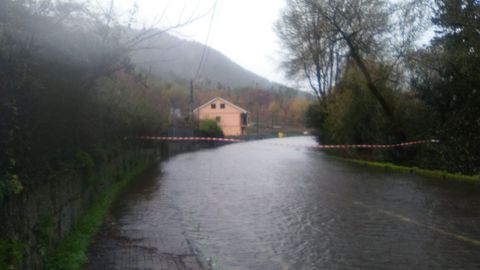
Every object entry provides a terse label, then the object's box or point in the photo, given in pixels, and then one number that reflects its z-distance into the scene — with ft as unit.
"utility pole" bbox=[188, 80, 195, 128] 205.77
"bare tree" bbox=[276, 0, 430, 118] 78.69
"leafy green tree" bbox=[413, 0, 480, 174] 54.95
